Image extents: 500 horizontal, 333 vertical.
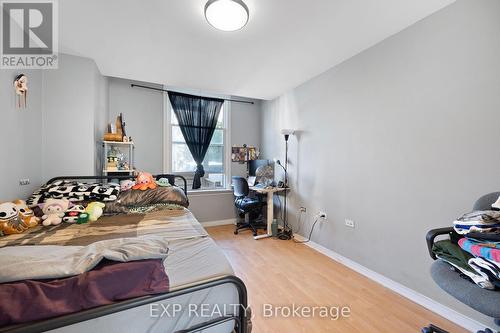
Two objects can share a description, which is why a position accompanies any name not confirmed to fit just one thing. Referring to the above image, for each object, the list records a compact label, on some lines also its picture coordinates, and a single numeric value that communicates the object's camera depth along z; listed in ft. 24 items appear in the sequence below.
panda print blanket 6.35
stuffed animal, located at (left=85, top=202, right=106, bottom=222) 5.91
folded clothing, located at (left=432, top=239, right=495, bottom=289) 3.14
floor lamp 10.80
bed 2.28
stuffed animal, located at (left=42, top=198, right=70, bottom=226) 5.43
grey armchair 2.91
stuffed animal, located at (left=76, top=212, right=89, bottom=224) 5.73
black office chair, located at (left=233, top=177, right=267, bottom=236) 11.35
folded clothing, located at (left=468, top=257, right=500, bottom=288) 3.00
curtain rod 11.18
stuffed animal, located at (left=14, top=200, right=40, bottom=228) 5.06
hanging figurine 6.02
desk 11.12
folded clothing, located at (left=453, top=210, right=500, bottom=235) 3.44
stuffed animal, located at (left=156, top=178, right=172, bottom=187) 8.07
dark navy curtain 12.29
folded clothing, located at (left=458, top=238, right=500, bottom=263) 3.02
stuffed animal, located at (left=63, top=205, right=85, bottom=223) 5.69
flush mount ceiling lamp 5.21
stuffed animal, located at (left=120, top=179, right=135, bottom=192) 7.52
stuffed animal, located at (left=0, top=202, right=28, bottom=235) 4.55
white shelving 8.96
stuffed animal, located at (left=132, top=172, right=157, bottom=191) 7.54
